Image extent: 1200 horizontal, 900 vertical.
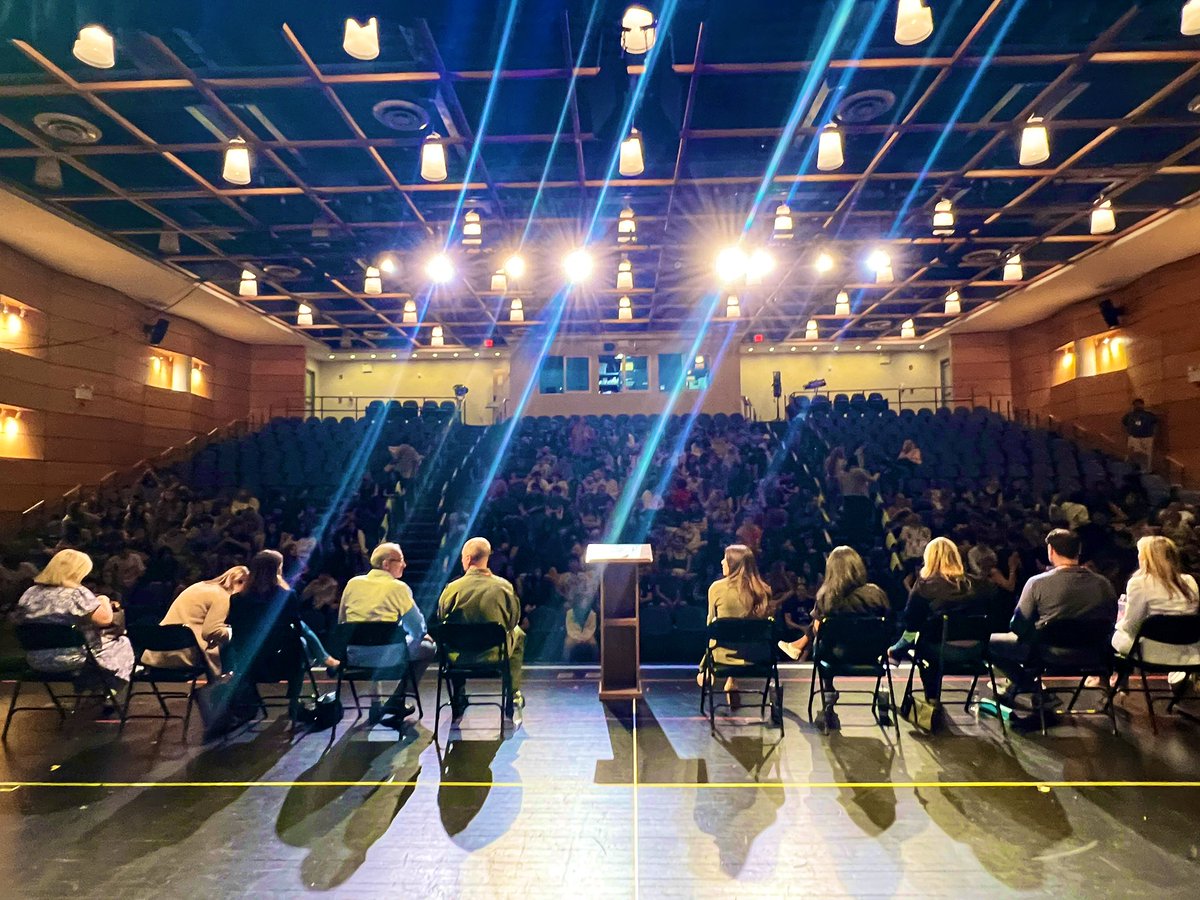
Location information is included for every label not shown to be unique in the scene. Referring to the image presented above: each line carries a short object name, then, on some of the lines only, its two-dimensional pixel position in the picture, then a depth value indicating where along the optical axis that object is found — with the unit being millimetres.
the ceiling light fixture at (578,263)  8609
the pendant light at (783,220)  7840
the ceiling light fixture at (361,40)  4043
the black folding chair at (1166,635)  3836
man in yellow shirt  4156
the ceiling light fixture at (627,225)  8086
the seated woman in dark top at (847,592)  4215
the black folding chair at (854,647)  4047
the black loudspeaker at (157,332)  11577
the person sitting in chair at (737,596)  4367
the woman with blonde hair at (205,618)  4211
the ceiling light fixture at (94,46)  4102
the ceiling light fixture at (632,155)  5520
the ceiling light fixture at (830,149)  5254
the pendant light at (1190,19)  3975
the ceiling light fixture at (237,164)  5371
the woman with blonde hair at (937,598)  4195
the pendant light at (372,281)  9773
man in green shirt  4164
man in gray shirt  3936
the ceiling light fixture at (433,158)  5523
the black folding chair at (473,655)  3967
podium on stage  4703
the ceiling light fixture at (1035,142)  5031
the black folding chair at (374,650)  4004
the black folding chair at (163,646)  3980
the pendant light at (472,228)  7891
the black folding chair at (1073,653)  3848
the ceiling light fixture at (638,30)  3944
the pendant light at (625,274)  9688
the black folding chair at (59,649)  4070
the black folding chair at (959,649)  4043
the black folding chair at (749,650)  4148
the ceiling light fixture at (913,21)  3795
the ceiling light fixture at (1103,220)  6902
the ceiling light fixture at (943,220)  6973
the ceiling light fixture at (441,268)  9039
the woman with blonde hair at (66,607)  4234
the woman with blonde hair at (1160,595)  3961
